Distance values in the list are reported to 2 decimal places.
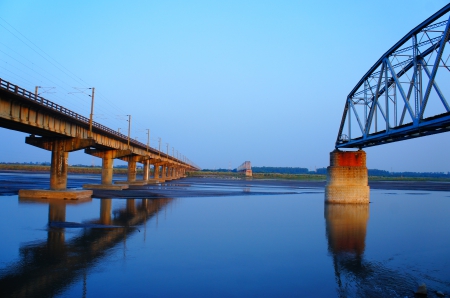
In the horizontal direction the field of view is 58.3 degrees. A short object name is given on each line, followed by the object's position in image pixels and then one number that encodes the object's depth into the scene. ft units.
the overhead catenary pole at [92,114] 156.46
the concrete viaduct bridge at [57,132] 103.55
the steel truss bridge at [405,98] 77.41
